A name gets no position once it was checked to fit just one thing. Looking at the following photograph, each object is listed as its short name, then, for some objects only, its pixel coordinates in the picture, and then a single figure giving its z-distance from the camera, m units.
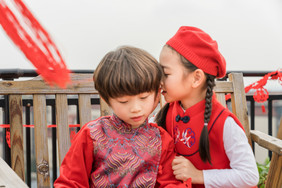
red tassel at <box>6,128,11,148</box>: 1.79
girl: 1.28
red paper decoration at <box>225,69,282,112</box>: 2.69
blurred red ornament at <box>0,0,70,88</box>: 1.00
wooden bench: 1.60
